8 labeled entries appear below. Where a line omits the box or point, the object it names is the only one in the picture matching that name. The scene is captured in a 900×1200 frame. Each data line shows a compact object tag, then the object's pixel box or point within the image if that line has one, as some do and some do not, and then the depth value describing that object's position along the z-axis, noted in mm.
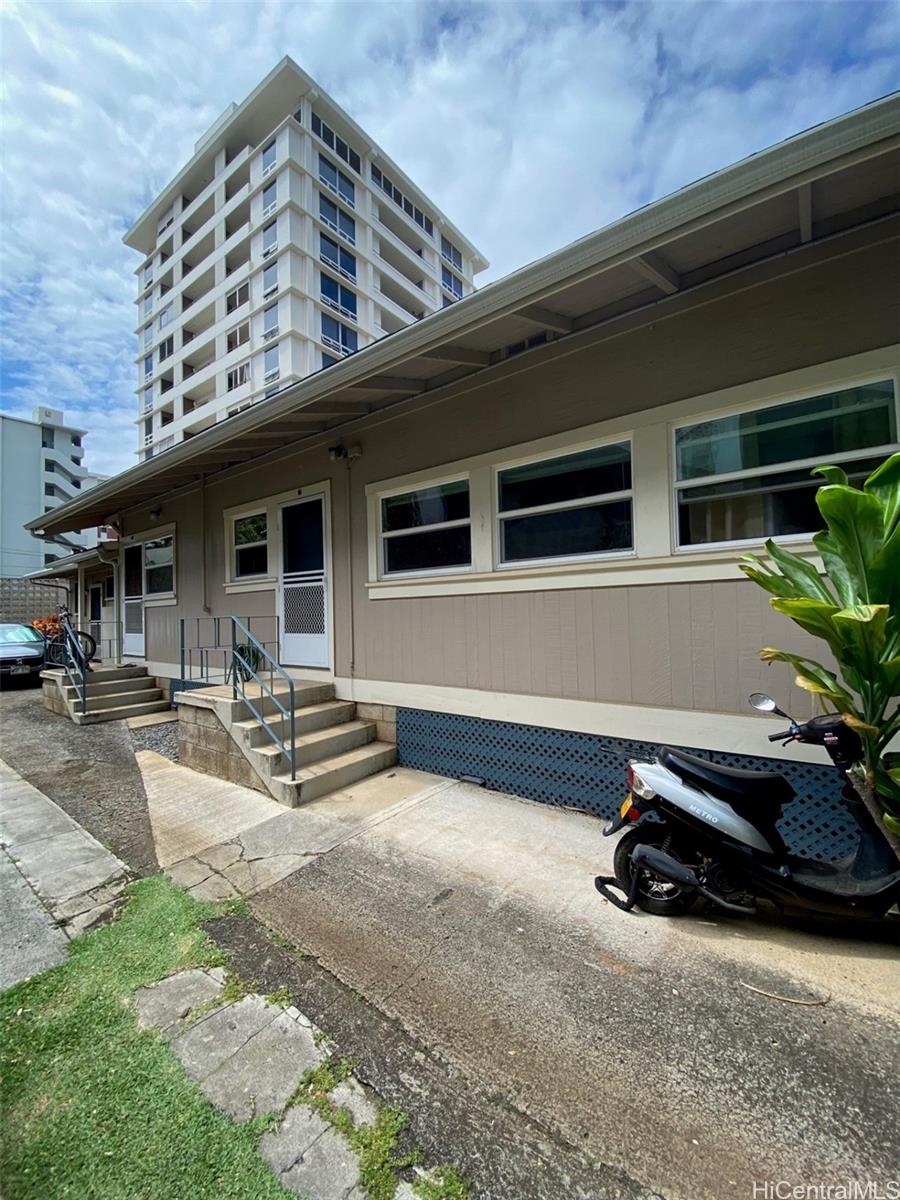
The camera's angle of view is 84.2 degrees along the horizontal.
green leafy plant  2141
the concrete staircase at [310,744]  4270
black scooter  2279
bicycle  8716
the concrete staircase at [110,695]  7461
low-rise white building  36000
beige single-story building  2867
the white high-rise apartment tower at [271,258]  25016
